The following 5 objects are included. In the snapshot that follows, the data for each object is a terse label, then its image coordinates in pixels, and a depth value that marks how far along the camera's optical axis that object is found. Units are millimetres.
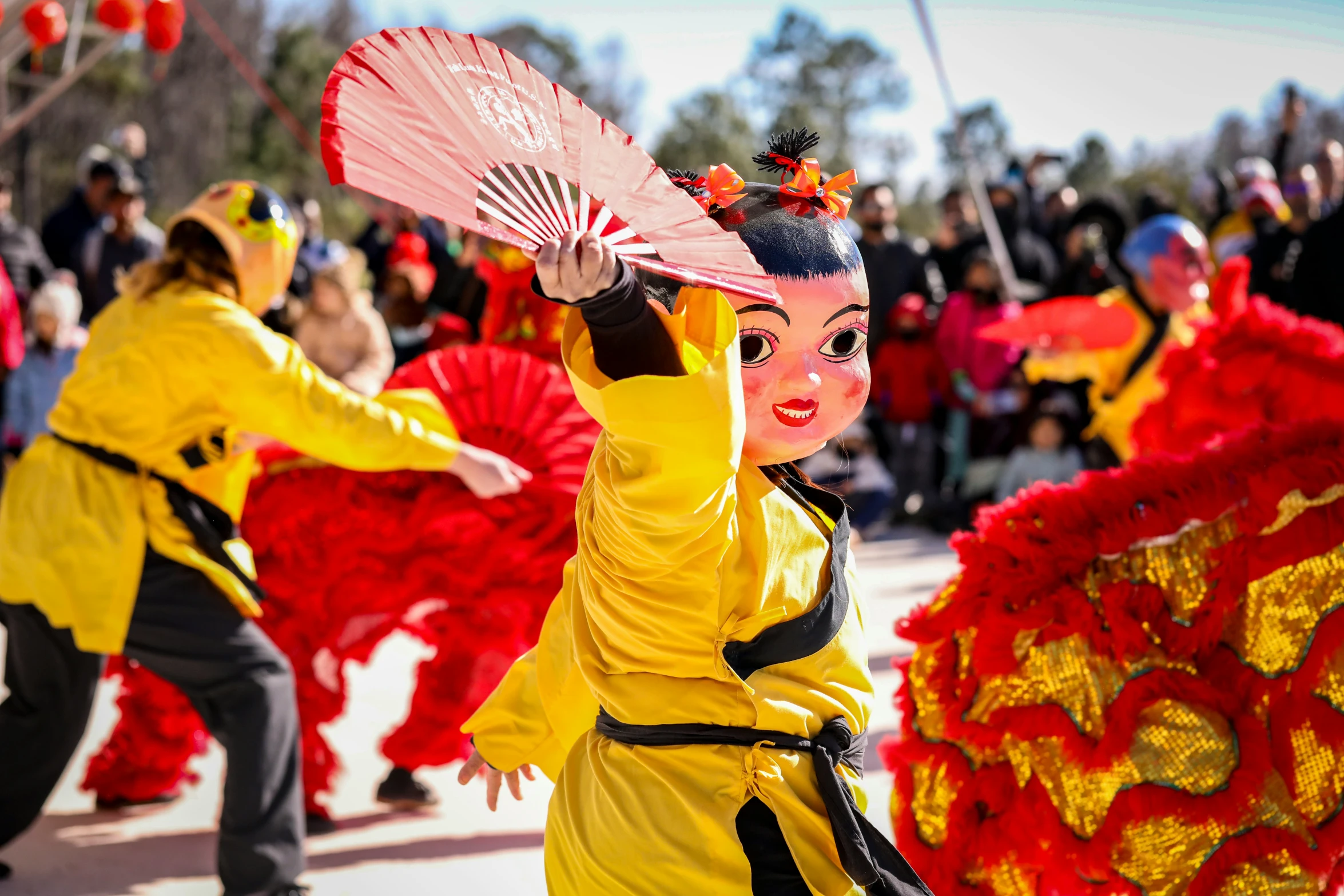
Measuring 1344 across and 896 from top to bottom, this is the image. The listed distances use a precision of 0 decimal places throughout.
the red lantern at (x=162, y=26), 6820
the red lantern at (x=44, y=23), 6738
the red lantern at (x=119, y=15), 6945
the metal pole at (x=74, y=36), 7449
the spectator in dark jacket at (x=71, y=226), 7898
